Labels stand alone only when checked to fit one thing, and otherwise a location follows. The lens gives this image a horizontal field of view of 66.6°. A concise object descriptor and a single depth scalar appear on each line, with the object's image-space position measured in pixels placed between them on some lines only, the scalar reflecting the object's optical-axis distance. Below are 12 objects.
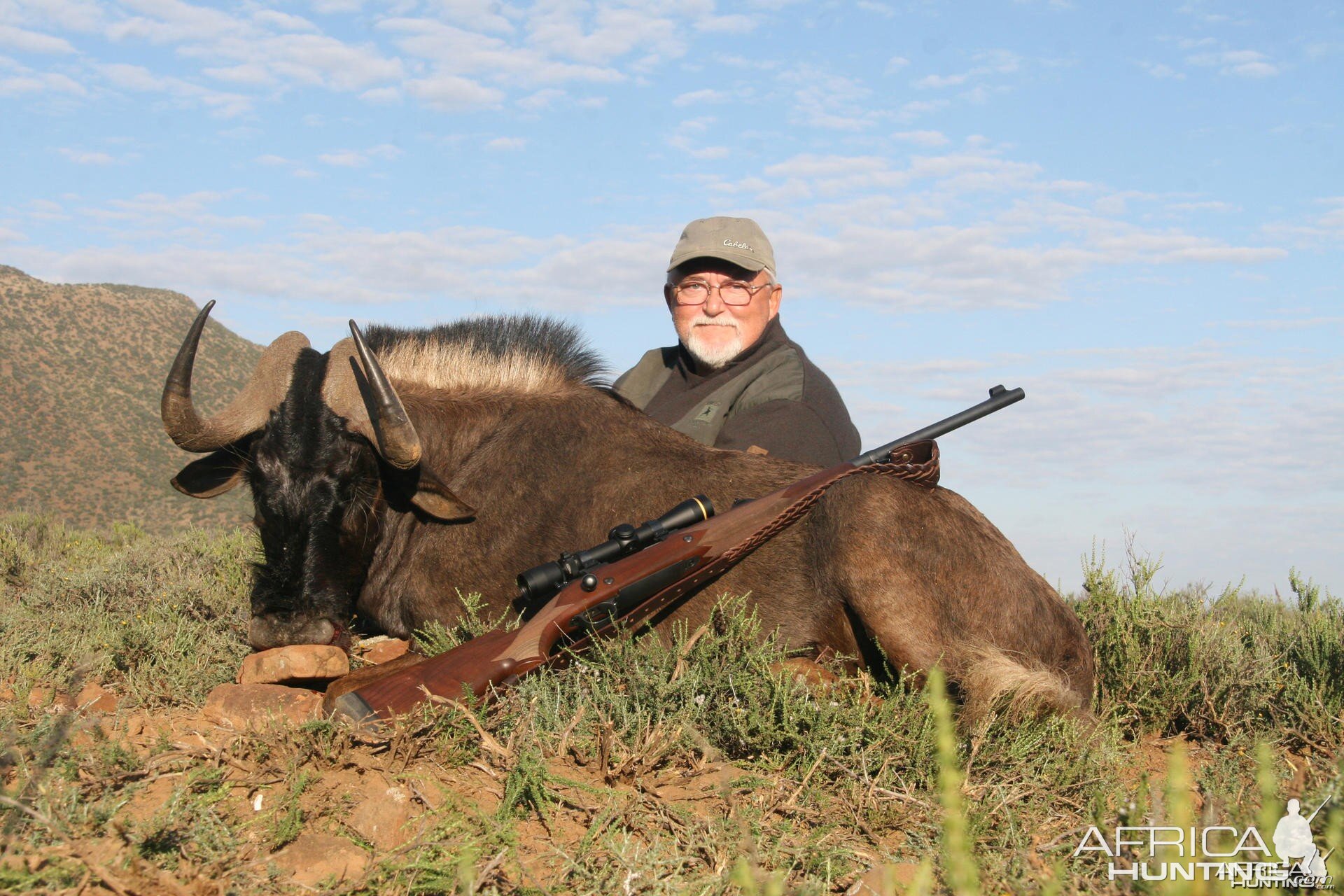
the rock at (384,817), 2.76
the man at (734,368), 5.86
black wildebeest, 4.26
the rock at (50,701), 3.70
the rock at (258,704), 3.73
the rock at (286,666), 4.17
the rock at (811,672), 4.12
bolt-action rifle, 3.58
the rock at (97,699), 3.91
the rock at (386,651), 4.83
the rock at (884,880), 2.58
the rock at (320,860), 2.55
